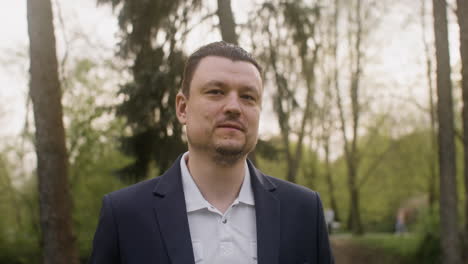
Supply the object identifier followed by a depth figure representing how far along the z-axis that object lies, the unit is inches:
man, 93.4
